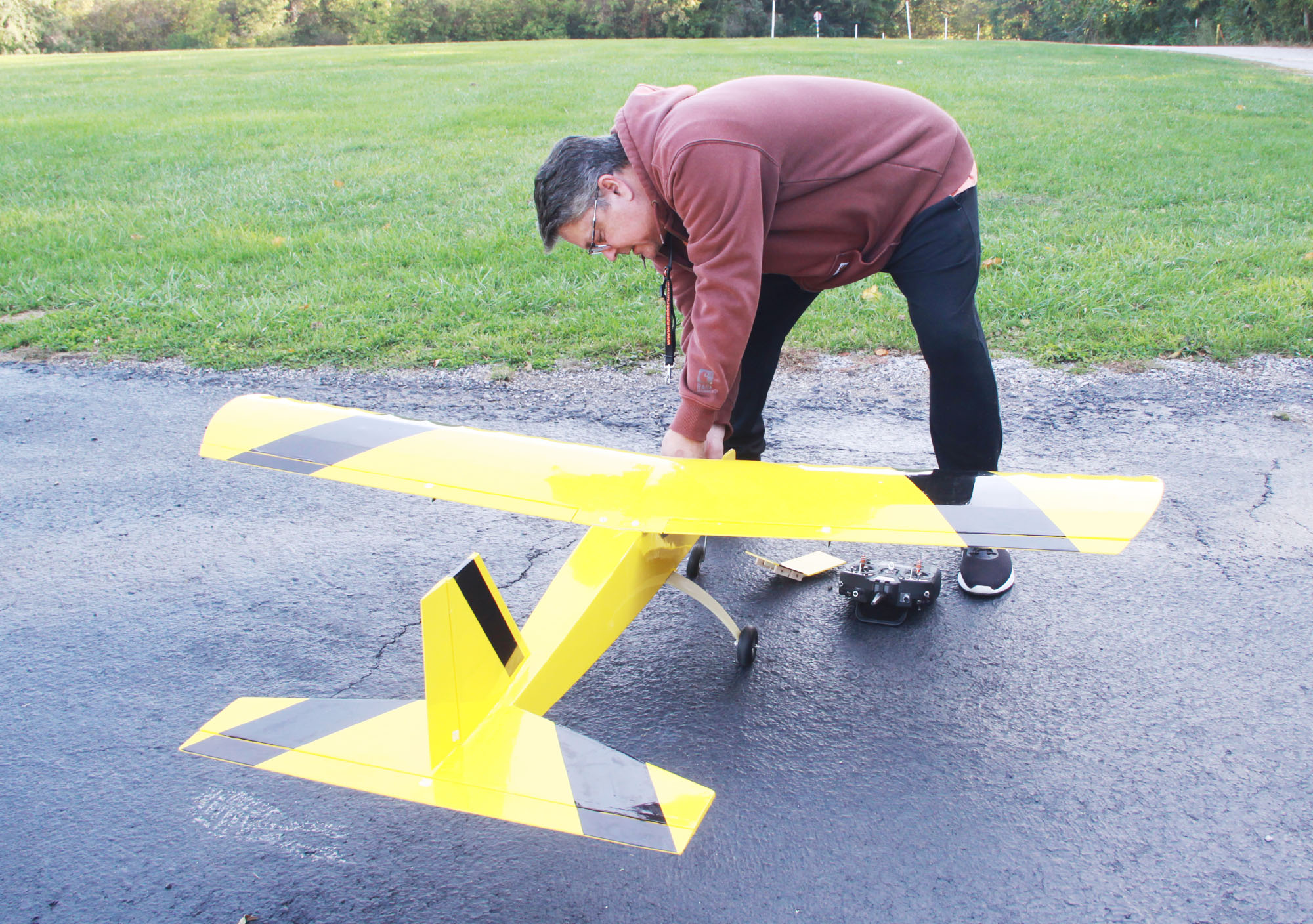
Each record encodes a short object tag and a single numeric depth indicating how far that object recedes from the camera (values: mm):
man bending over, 2354
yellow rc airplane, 1797
